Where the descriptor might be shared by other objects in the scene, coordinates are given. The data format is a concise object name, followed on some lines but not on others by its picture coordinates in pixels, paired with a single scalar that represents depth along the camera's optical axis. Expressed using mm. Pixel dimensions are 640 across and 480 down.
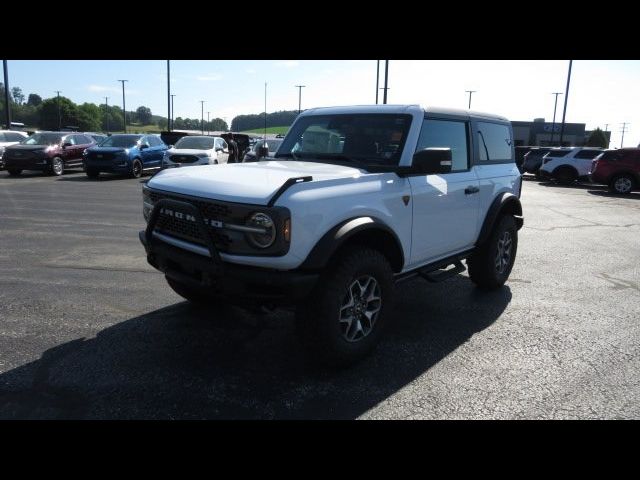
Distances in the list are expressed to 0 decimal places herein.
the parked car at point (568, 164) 21762
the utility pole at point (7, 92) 27750
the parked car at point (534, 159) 26267
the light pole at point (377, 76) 29130
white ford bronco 3156
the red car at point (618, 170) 17641
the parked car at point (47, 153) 18031
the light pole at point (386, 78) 25538
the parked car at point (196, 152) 16531
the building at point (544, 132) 79250
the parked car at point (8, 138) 20359
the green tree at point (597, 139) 62234
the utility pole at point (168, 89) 36806
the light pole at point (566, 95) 36500
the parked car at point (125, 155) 18047
